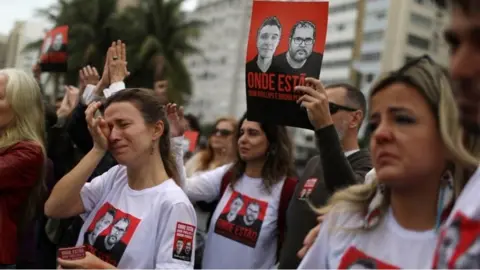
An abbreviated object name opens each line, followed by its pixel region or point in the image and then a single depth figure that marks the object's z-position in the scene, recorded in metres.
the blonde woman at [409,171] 1.73
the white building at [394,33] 59.09
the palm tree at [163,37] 31.14
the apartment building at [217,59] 69.25
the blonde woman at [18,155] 2.99
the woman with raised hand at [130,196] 2.61
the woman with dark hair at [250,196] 3.79
